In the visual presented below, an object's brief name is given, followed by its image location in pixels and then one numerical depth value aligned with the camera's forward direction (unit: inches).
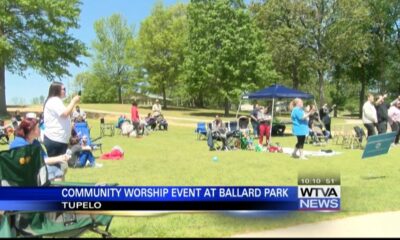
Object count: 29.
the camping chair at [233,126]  823.9
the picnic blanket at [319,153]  612.1
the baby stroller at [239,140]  712.4
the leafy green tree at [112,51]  2797.7
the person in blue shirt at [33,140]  232.0
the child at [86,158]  493.6
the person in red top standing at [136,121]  920.9
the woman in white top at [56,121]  281.7
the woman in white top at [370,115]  635.5
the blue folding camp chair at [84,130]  626.1
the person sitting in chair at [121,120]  979.9
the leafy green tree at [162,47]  2203.5
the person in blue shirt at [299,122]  558.3
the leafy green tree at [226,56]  1807.3
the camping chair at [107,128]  968.1
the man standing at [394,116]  717.9
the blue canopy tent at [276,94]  934.4
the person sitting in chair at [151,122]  1121.2
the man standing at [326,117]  871.1
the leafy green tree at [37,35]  1519.4
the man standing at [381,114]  692.1
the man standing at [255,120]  896.3
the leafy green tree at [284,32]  1941.4
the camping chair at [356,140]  721.0
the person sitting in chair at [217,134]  692.7
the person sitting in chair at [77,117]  768.8
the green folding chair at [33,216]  193.5
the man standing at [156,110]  1154.2
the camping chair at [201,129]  893.8
